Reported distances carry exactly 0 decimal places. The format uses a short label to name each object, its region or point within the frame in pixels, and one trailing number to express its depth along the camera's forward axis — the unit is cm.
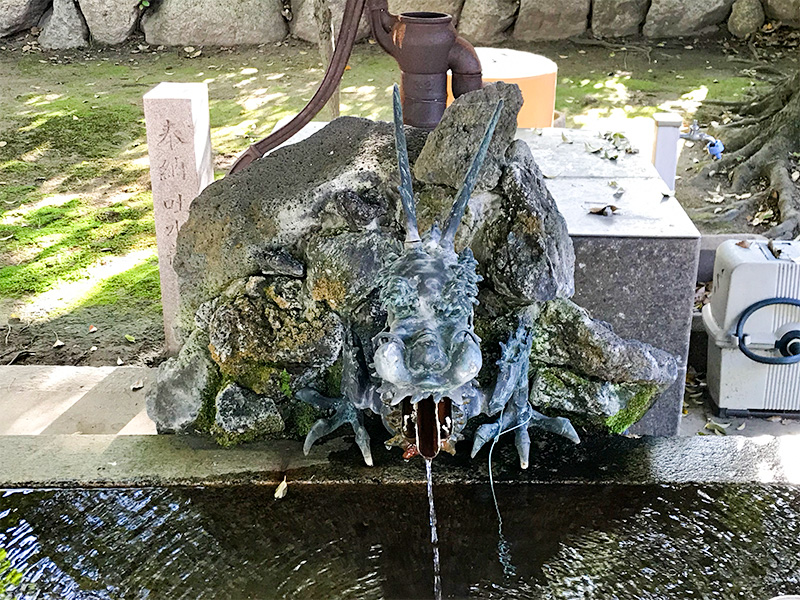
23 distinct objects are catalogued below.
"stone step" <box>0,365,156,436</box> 449
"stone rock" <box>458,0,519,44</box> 1202
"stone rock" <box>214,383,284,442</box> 281
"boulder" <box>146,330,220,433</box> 288
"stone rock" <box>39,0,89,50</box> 1245
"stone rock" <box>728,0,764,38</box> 1184
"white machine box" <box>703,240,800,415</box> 448
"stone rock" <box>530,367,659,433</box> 285
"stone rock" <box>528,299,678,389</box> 278
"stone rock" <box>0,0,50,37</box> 1245
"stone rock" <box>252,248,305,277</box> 276
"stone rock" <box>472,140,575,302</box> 260
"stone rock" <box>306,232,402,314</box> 265
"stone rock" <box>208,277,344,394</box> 275
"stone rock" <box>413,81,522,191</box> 262
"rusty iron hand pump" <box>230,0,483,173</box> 359
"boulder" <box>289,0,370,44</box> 1223
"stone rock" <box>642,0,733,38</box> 1202
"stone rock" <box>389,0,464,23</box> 1178
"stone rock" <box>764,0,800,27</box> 1162
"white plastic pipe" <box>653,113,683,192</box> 604
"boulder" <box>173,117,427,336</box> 274
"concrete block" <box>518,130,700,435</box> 346
